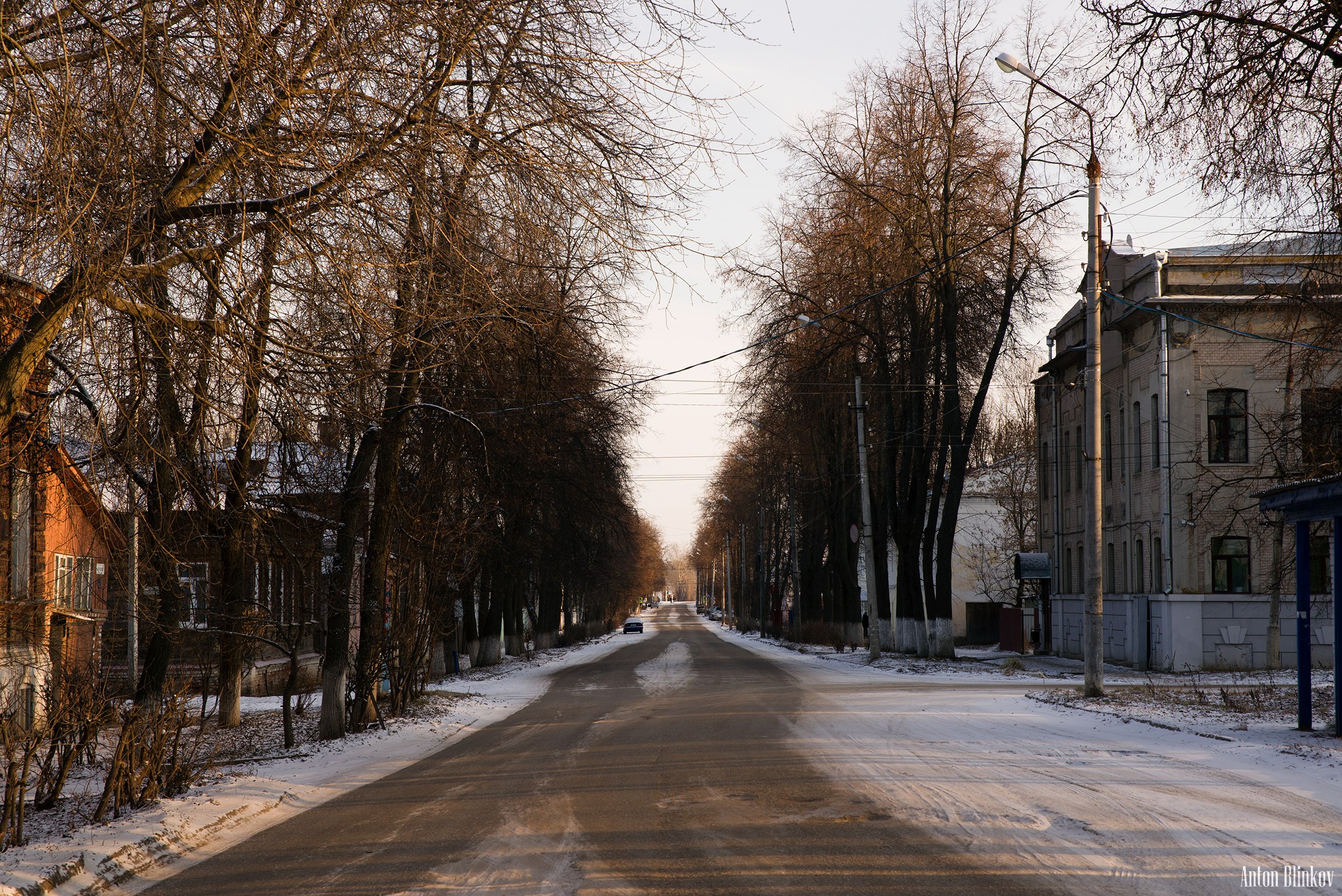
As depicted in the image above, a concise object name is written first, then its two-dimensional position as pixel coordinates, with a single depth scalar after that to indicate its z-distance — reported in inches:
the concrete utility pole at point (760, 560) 2775.6
